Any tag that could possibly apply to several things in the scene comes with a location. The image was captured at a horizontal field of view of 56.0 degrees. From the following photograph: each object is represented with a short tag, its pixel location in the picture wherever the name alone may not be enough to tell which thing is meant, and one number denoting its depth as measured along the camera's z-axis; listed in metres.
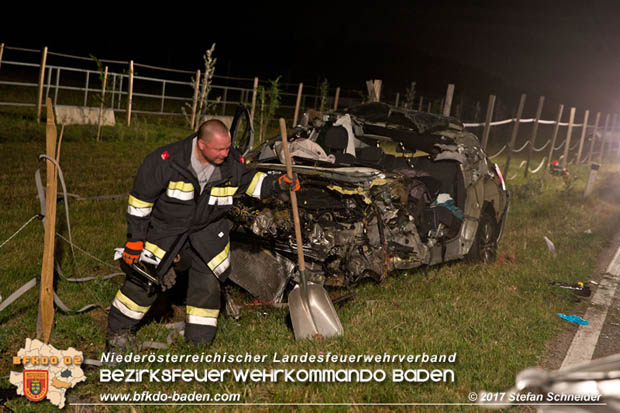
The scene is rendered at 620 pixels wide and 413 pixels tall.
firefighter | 3.93
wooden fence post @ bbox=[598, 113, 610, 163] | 22.11
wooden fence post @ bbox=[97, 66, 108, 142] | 13.47
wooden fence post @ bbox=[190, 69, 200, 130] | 15.25
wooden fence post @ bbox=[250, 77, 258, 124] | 16.17
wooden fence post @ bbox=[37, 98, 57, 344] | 3.54
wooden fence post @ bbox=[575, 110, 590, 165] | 19.52
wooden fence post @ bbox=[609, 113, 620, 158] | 24.12
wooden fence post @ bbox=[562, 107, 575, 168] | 16.59
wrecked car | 5.02
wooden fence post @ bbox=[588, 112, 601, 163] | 20.38
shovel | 4.47
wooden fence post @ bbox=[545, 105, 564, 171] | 15.71
